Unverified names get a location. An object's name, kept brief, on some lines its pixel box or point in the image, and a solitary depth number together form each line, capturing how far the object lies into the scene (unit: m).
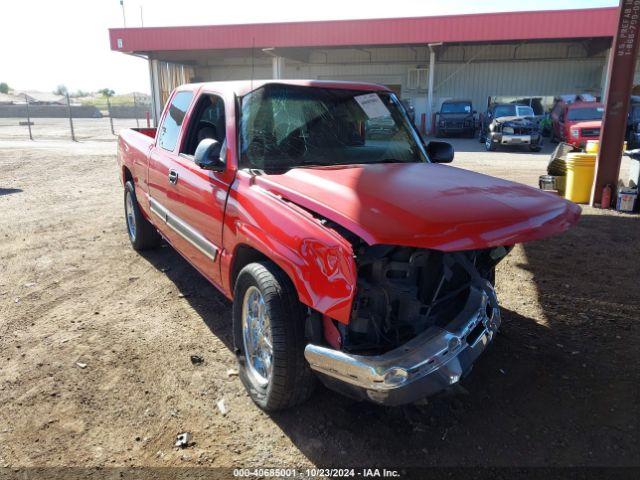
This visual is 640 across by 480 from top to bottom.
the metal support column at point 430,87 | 24.62
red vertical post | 8.09
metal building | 22.83
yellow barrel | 9.12
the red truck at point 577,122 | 16.69
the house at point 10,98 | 66.60
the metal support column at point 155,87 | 25.44
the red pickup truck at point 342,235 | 2.36
